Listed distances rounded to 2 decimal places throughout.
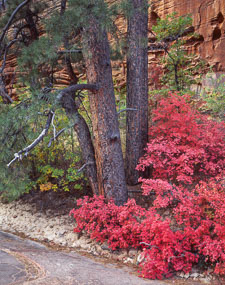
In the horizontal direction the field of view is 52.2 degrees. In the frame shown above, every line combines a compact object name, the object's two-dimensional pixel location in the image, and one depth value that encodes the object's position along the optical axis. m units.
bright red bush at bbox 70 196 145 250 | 4.10
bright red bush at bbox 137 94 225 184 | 4.73
